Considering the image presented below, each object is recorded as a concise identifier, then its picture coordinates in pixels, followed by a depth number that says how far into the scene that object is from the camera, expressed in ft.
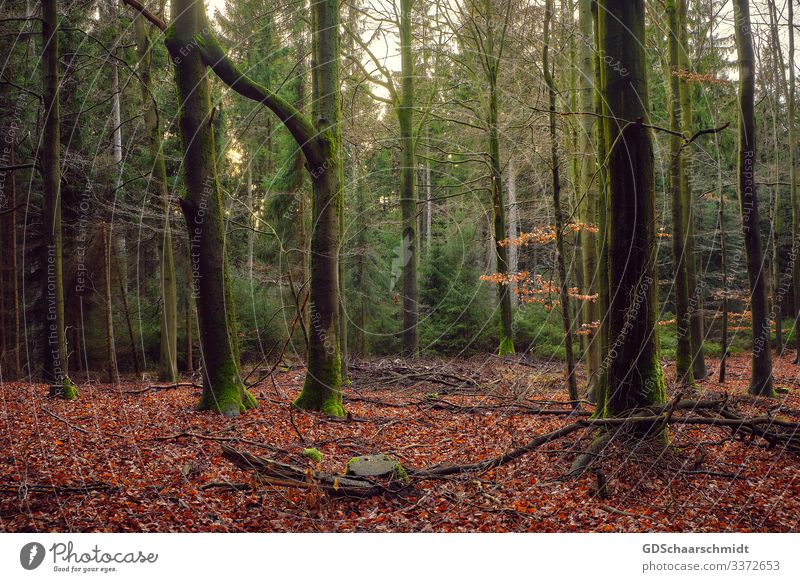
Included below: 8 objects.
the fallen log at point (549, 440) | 16.08
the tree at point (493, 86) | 47.67
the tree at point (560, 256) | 29.66
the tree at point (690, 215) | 36.73
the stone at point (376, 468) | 16.75
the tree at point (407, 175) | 53.36
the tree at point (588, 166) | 31.04
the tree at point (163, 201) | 44.65
